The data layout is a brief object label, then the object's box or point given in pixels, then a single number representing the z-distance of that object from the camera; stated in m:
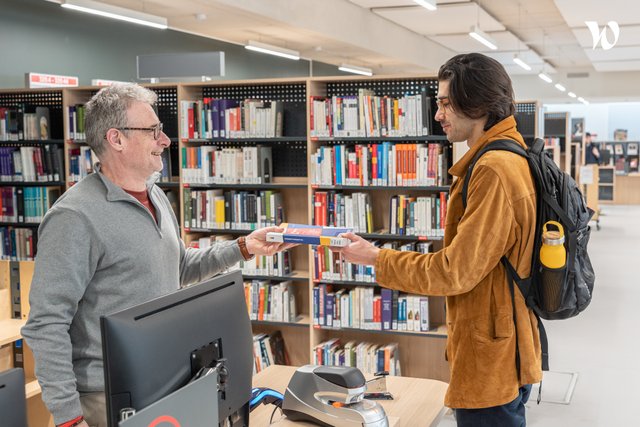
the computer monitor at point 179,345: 1.43
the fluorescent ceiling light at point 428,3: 8.48
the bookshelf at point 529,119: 7.66
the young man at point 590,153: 16.77
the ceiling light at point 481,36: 10.51
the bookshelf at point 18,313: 3.82
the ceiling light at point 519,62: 13.69
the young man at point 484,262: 1.95
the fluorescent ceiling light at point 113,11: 7.27
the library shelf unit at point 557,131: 10.61
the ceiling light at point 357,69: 14.27
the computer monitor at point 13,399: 1.49
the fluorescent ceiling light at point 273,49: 11.20
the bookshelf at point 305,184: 4.84
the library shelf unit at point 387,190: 4.76
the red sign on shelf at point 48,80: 8.47
